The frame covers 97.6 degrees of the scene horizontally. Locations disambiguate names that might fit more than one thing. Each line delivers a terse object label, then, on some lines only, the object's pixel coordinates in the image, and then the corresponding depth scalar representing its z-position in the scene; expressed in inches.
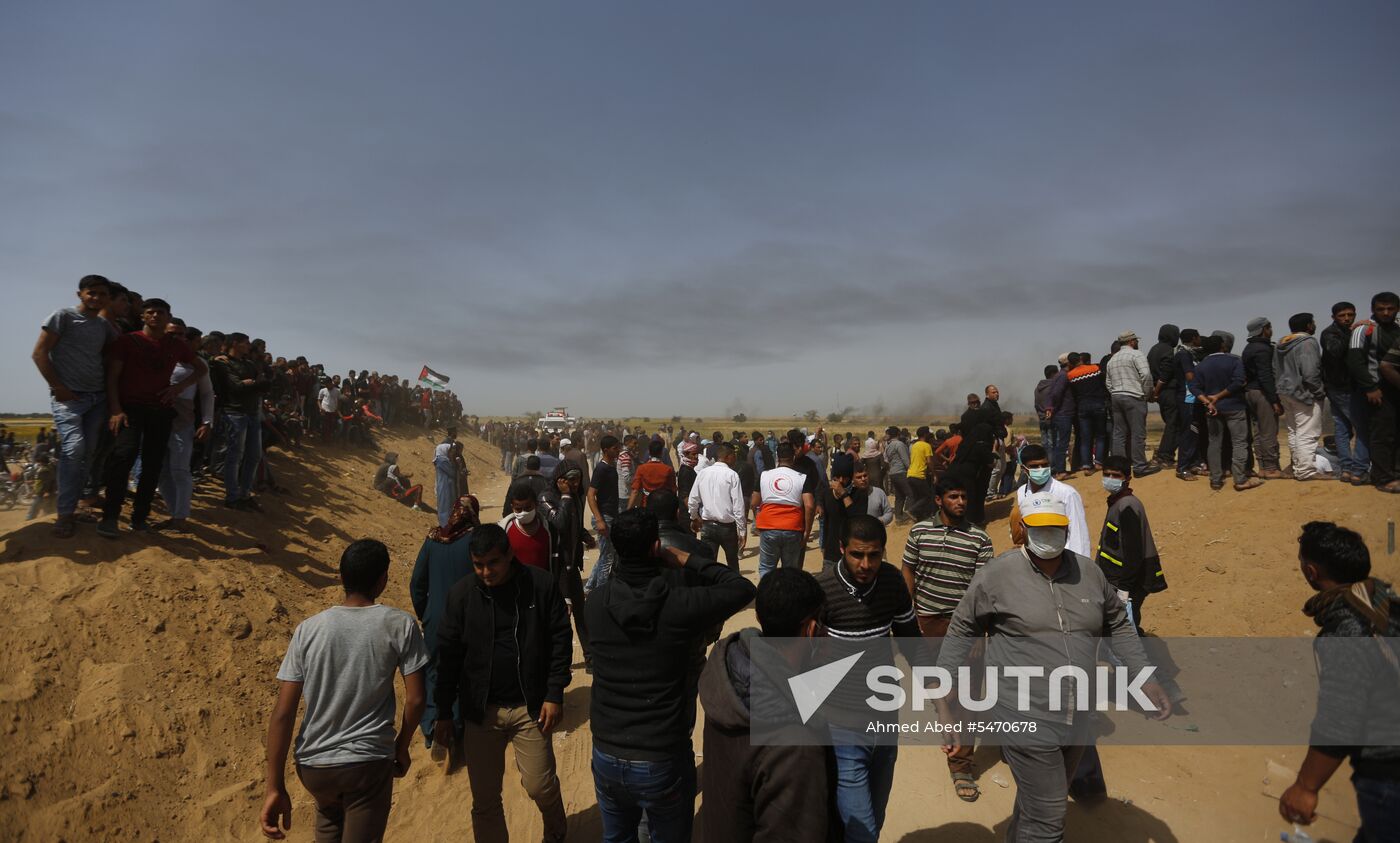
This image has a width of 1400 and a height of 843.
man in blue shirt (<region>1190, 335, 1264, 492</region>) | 297.3
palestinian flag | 1075.3
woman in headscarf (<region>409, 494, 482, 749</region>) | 166.9
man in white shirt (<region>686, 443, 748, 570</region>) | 287.1
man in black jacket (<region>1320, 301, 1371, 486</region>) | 265.4
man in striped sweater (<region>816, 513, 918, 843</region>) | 125.0
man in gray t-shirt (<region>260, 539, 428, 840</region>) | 109.1
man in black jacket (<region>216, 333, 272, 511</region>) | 308.7
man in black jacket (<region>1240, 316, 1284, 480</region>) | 297.4
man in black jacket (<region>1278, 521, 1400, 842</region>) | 91.4
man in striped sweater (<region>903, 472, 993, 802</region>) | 166.6
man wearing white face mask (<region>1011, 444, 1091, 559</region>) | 176.8
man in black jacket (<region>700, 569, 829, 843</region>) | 86.2
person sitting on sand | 576.4
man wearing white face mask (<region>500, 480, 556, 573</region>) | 206.8
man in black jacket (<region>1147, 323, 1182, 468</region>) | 348.5
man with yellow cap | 117.0
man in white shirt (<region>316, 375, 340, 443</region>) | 629.3
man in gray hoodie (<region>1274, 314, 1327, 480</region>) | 282.7
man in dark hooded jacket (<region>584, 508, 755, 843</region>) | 110.3
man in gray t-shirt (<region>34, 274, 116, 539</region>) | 207.6
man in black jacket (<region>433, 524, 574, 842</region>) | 129.1
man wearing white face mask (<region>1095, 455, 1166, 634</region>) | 194.7
